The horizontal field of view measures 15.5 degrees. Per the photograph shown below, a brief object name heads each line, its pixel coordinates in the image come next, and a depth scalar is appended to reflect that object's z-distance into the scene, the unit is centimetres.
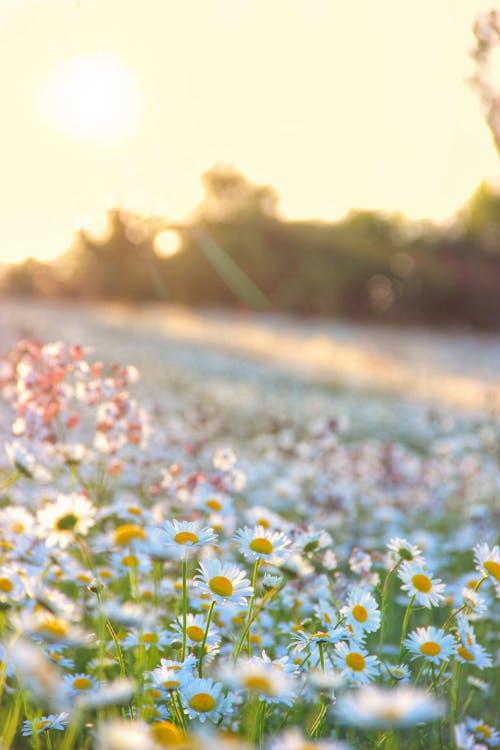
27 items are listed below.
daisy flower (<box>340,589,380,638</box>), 131
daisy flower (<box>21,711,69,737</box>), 127
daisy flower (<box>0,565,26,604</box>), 136
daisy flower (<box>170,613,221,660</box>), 132
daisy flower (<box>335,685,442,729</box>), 101
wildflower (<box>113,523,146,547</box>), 115
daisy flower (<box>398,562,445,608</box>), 133
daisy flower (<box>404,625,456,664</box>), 130
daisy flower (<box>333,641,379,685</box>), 127
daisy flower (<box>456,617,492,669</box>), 133
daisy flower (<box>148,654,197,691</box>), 122
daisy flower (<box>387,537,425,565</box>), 134
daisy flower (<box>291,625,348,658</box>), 126
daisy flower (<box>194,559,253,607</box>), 127
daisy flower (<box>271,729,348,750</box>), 102
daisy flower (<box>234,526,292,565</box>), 128
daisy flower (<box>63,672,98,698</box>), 132
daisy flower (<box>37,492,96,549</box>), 123
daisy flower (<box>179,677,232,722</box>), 122
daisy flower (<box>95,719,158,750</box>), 99
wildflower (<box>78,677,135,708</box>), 110
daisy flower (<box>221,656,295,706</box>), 107
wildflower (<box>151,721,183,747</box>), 109
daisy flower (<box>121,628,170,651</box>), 139
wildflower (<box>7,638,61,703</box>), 104
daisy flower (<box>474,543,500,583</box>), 131
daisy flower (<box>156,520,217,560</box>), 127
